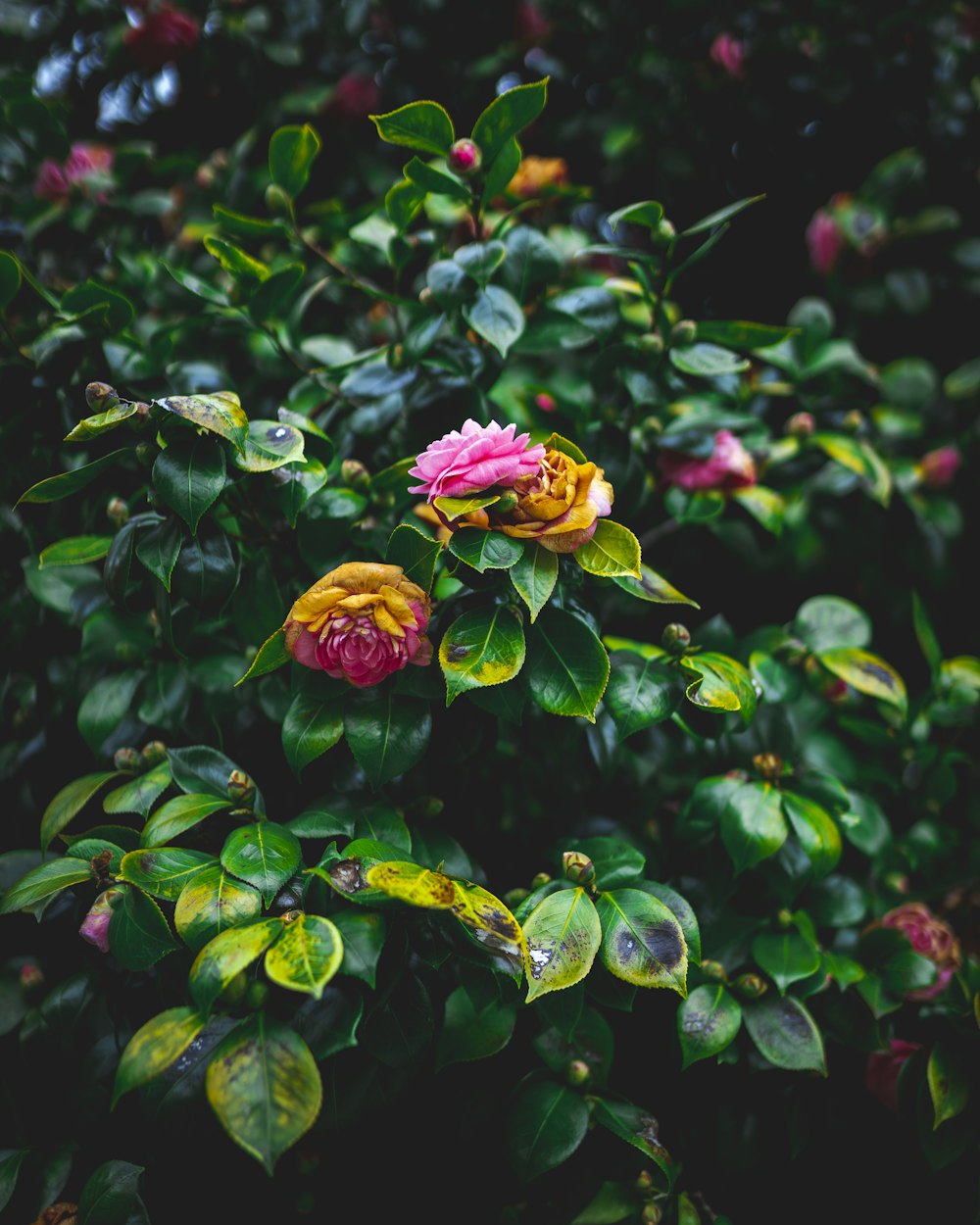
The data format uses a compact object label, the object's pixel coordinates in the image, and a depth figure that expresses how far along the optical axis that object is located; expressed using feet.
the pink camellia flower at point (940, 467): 4.96
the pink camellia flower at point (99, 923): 2.61
